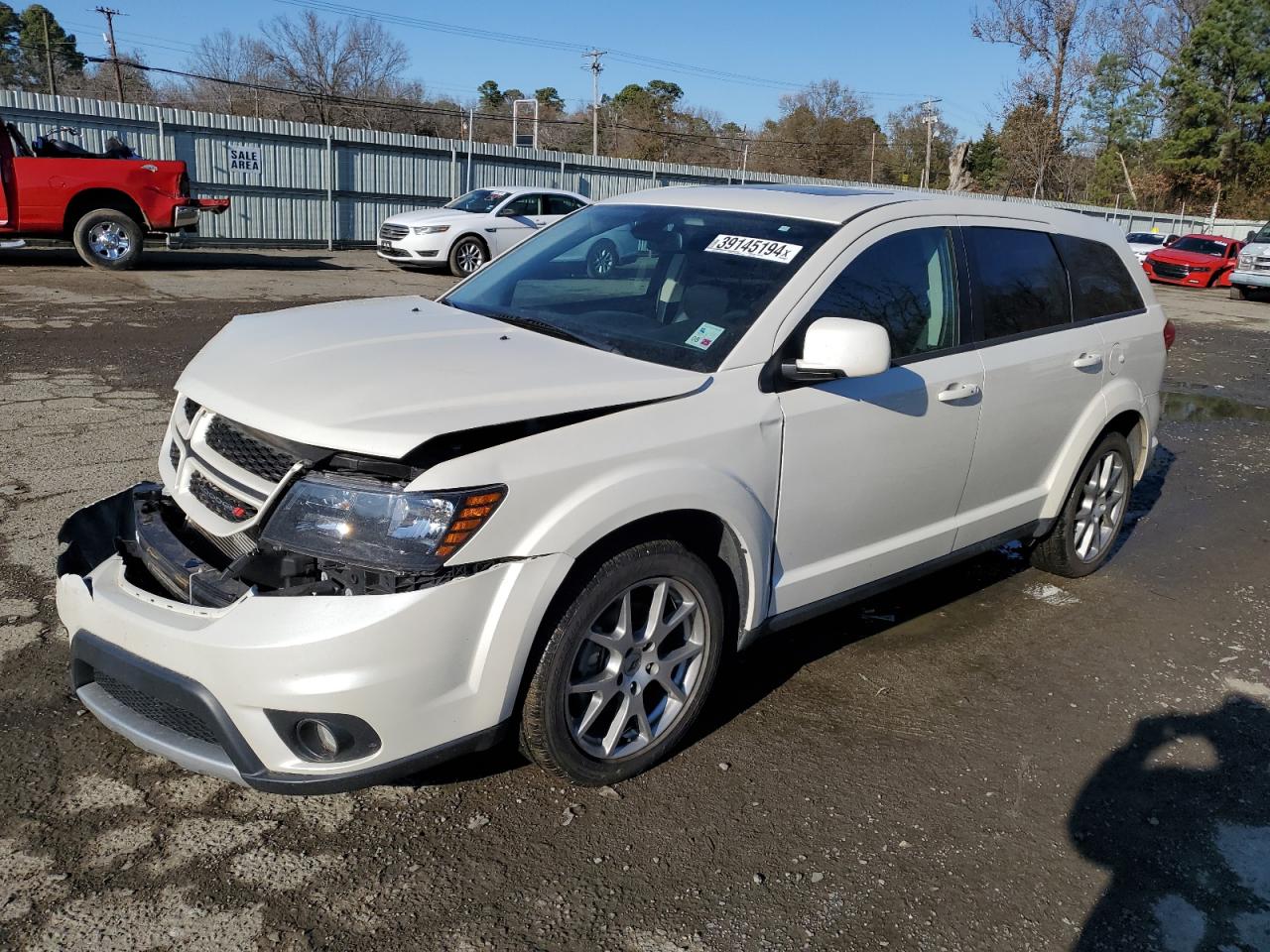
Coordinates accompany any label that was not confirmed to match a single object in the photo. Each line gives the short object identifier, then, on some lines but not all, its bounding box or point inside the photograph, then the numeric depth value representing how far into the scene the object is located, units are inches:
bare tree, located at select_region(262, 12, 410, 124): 2089.1
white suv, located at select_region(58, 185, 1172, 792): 102.2
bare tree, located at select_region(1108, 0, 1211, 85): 2272.4
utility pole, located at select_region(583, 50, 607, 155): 2512.3
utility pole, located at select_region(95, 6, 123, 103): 2143.2
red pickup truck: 541.3
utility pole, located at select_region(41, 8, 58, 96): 2155.3
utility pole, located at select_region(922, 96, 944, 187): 2241.6
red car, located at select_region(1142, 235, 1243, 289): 1111.0
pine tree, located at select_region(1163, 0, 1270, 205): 2134.6
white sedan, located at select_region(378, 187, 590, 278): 685.3
